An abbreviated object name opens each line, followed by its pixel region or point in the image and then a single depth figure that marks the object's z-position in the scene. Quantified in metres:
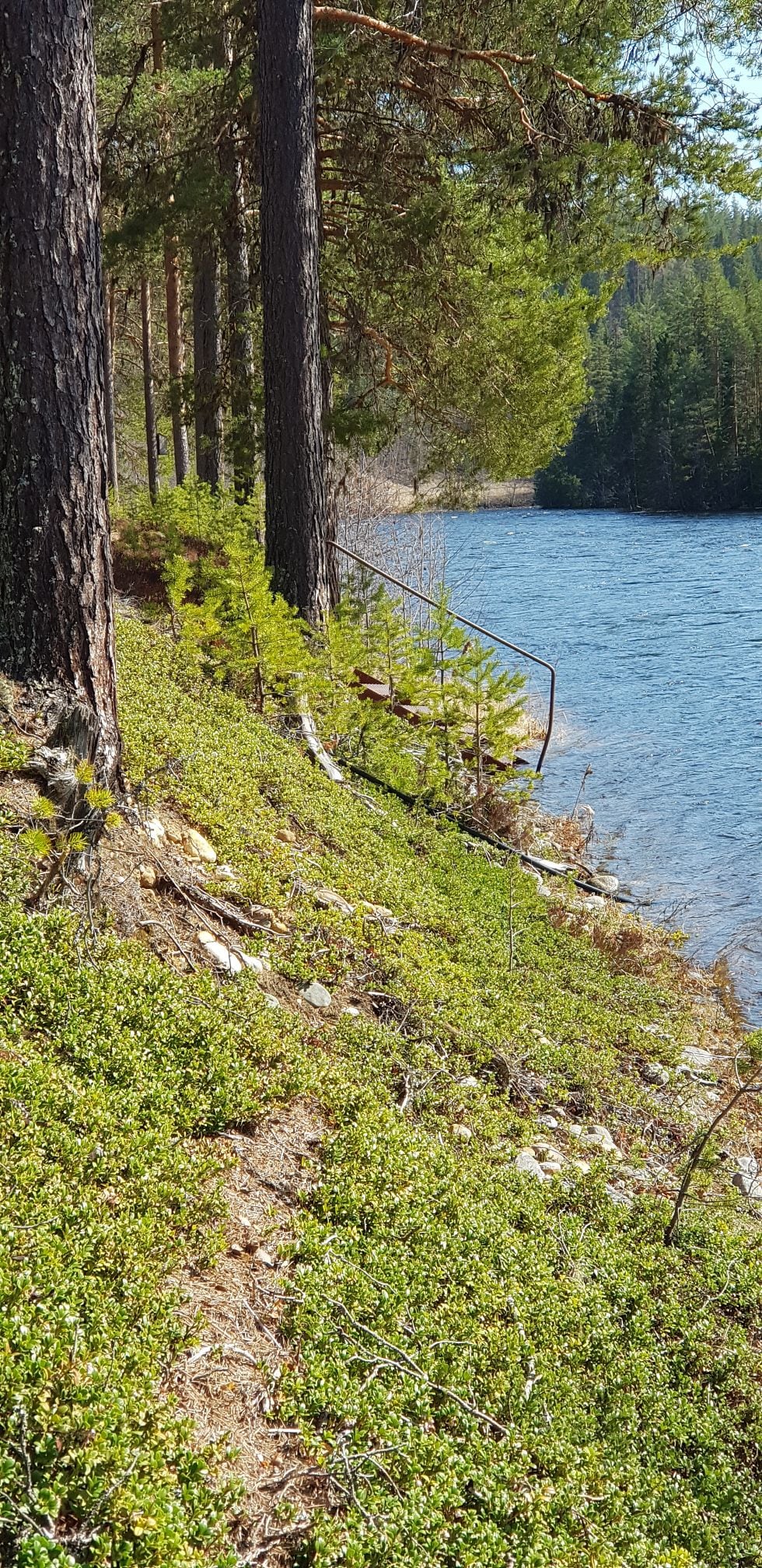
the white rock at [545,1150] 4.58
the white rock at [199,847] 4.88
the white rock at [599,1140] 4.90
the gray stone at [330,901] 5.21
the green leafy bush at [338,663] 7.30
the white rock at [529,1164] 4.31
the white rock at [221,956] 4.21
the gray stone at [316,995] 4.52
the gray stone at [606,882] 9.87
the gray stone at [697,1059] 6.58
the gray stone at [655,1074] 6.14
